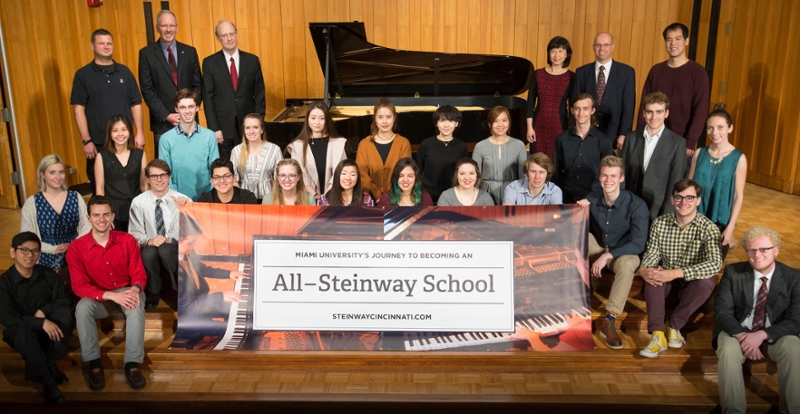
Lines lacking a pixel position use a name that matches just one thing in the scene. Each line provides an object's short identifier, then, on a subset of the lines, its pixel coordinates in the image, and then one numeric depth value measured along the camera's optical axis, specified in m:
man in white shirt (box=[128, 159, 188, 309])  4.21
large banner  3.86
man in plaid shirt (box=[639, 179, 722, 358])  3.87
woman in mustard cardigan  4.69
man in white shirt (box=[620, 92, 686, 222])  4.39
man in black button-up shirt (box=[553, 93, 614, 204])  4.54
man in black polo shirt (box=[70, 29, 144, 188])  5.10
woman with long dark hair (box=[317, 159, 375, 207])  4.15
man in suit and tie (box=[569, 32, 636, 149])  4.94
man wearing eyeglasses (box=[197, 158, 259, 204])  4.19
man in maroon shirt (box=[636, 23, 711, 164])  4.83
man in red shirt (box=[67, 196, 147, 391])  3.79
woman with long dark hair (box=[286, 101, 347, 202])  4.77
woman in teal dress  4.23
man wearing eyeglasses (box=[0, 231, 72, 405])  3.66
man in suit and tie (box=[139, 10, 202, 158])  5.26
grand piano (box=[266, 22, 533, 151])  5.81
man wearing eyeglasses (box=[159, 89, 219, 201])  4.74
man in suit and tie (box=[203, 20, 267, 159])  5.32
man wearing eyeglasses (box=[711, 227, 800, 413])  3.42
